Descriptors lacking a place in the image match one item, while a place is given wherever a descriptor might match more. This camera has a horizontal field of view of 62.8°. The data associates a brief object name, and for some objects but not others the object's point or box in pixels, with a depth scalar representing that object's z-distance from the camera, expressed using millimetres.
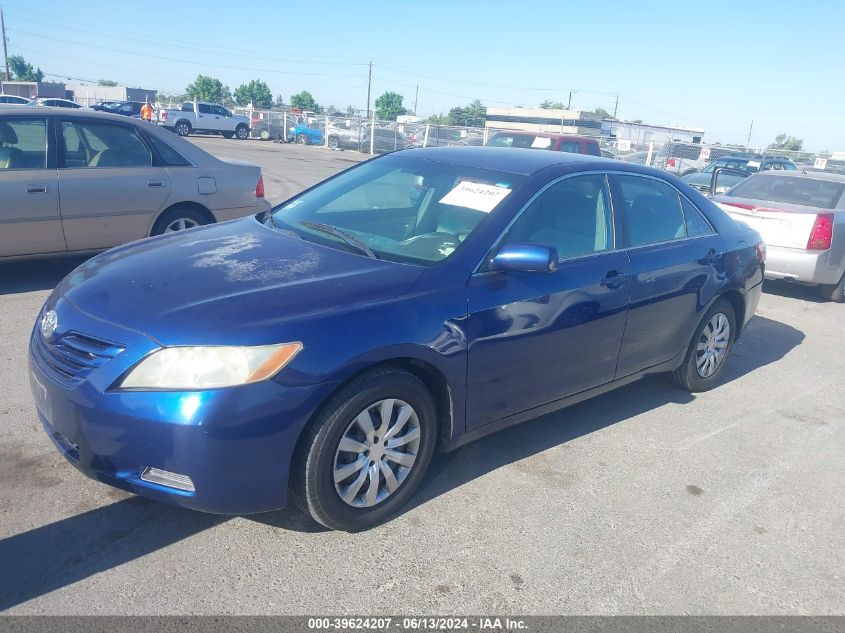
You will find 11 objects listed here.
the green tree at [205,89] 105556
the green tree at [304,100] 96125
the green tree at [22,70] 116438
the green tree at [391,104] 107838
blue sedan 2650
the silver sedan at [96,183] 5906
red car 15016
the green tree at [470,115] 79562
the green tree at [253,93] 104062
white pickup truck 34062
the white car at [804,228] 8016
